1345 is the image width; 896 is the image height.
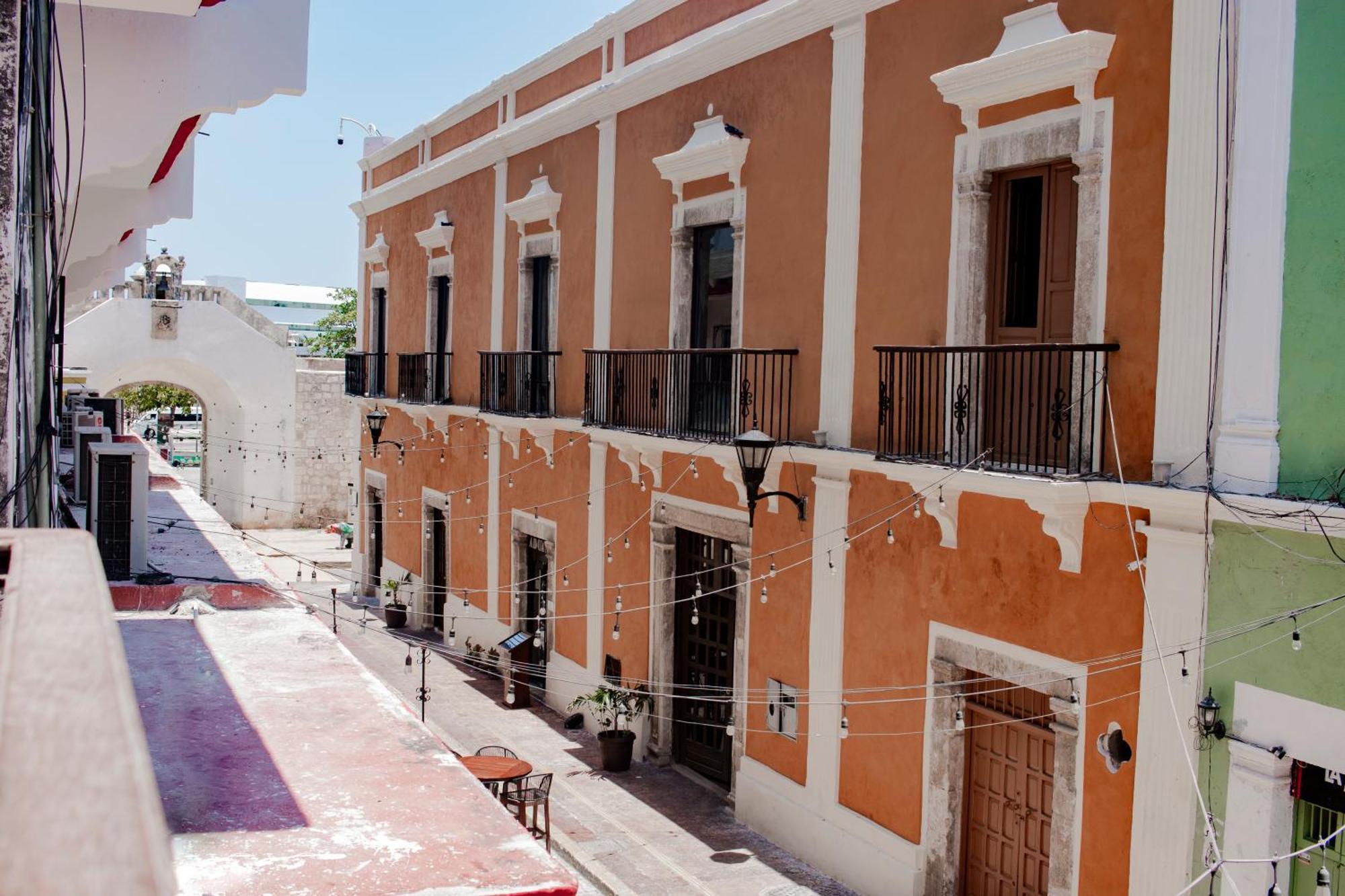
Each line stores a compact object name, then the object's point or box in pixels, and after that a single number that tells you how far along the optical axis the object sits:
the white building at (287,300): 89.44
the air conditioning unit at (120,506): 8.37
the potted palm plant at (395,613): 18.83
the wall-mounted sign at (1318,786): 5.89
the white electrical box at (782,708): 9.94
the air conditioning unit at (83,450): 11.52
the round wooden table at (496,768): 9.25
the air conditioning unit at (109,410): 19.83
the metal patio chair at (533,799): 8.95
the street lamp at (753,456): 8.41
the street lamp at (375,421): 18.25
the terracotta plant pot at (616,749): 11.84
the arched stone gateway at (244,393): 26.25
